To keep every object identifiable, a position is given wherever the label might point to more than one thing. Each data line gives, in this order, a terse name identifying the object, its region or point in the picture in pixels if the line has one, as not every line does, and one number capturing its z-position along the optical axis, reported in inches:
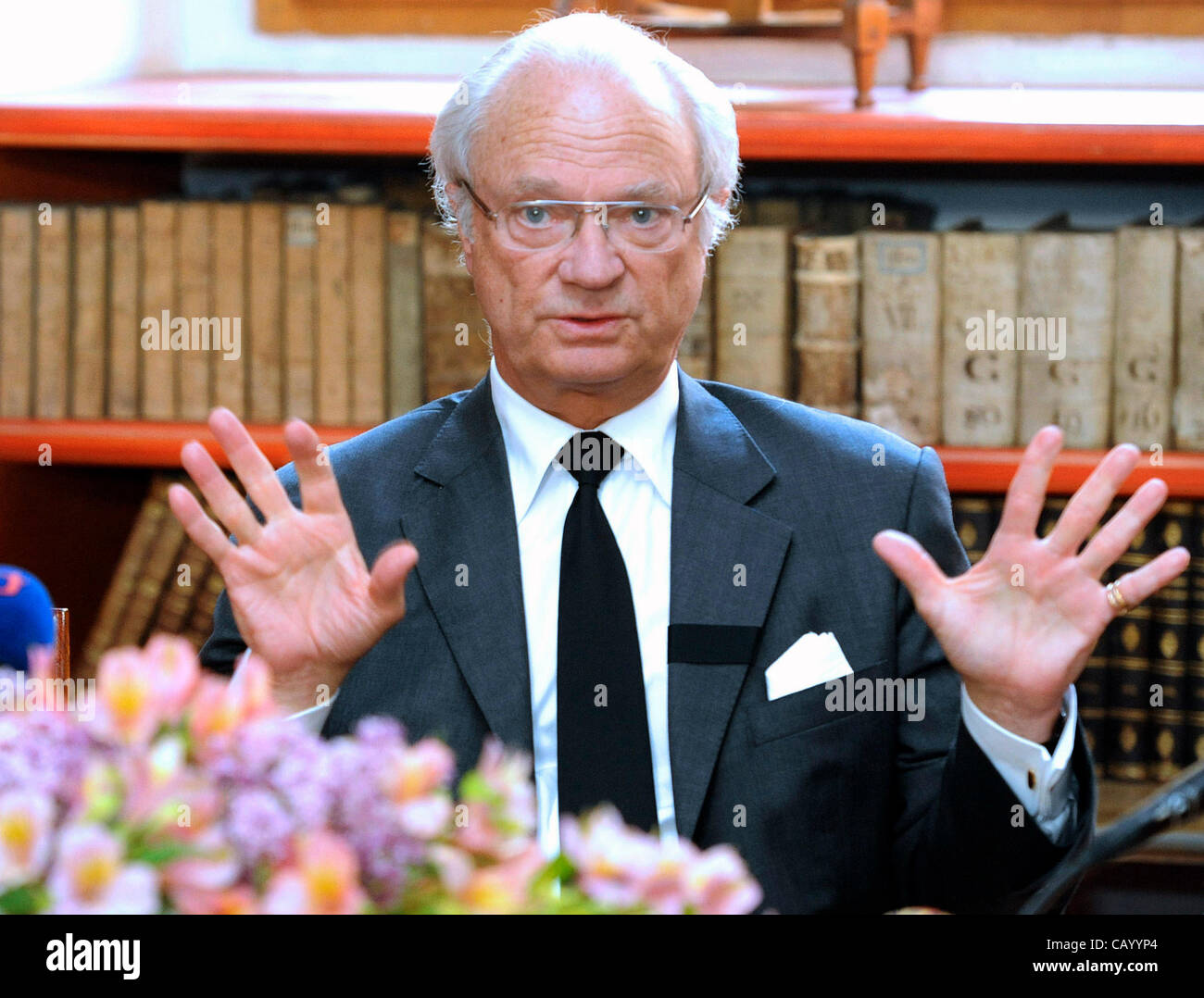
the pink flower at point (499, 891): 100.7
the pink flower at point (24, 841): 95.8
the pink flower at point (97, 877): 94.0
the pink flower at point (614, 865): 101.6
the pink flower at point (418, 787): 100.4
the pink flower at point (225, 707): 104.3
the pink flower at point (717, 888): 103.0
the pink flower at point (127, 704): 102.1
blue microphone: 137.0
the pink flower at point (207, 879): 96.0
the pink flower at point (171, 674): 104.1
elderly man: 145.5
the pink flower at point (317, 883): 93.8
